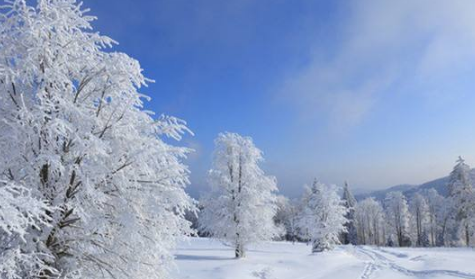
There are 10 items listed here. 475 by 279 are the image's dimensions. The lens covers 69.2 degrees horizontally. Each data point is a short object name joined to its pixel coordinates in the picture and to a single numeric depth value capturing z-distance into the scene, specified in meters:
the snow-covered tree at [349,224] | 76.12
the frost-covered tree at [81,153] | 7.13
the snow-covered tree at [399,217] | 74.81
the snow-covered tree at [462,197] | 45.56
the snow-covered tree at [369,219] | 88.31
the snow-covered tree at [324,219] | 38.75
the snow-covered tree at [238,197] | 26.31
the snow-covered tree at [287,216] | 90.43
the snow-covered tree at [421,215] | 72.00
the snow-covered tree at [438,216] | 66.69
